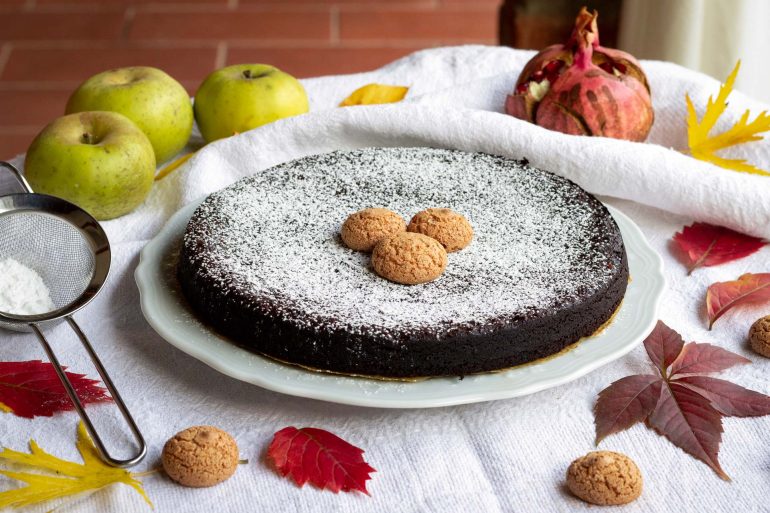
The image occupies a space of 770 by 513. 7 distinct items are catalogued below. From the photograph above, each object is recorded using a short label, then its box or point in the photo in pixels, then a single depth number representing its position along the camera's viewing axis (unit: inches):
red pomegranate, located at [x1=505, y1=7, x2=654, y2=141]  44.8
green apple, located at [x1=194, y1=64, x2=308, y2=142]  46.8
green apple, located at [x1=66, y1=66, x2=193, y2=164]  45.6
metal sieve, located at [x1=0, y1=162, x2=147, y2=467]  39.0
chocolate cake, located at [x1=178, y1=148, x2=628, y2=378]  36.4
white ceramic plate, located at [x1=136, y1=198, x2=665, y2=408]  35.9
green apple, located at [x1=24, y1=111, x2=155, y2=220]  42.6
